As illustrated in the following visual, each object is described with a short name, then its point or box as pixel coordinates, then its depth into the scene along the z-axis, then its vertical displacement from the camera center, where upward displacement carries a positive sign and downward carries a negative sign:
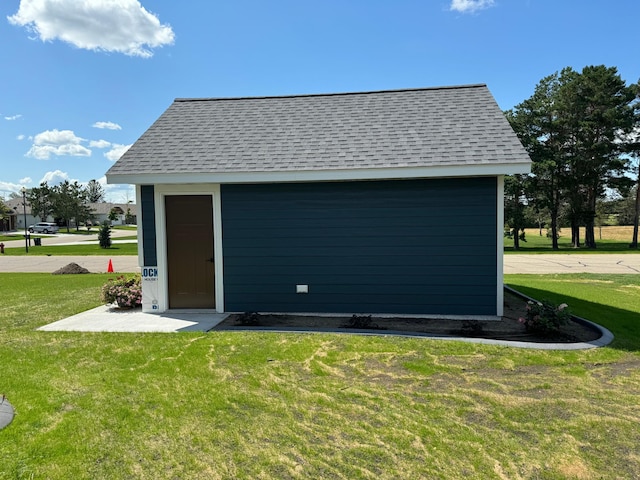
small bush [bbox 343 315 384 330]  6.40 -1.67
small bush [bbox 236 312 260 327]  6.70 -1.66
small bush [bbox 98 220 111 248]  28.30 -0.75
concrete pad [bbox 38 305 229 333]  6.52 -1.73
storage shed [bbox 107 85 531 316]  6.98 +0.16
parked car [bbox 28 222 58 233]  54.19 -0.08
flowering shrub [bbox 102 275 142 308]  7.99 -1.40
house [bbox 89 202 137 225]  87.23 +3.16
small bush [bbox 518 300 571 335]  5.79 -1.47
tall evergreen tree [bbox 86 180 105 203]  96.29 +9.06
